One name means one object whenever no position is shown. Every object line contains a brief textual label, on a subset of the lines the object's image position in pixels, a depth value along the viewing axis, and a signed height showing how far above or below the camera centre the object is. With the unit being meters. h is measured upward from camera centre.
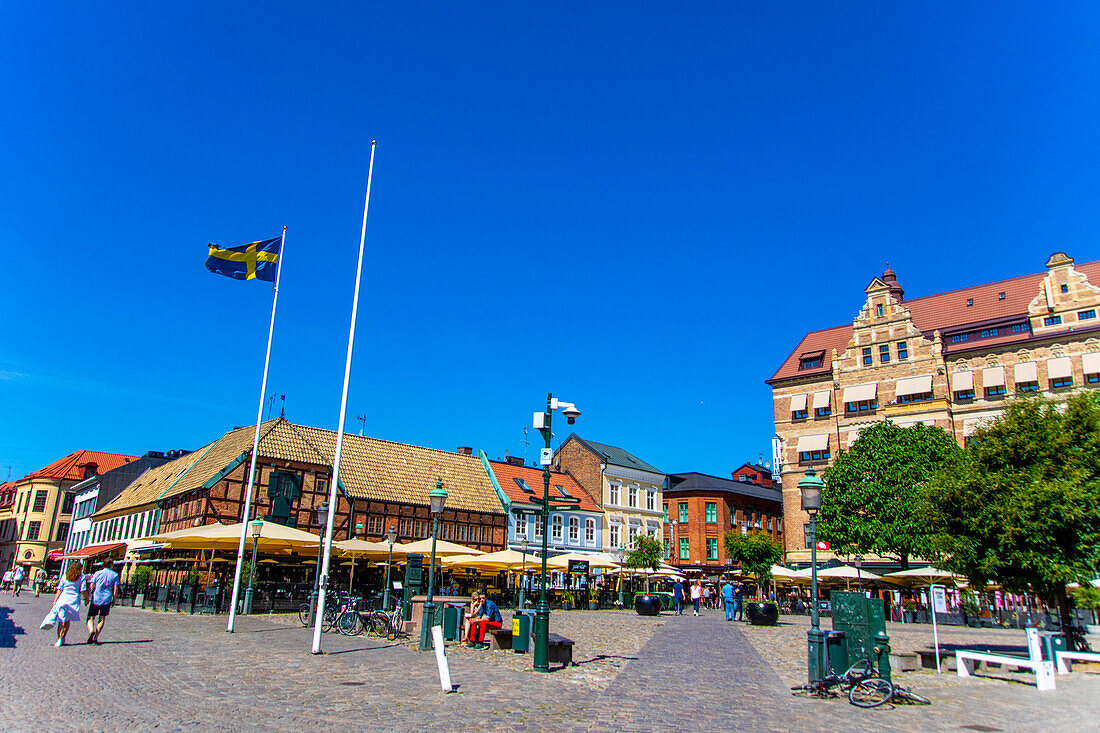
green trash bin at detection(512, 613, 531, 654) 16.75 -1.28
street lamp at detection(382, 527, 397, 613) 24.35 -0.99
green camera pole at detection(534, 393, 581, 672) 14.15 +1.22
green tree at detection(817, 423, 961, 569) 39.34 +5.06
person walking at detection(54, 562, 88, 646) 15.13 -0.83
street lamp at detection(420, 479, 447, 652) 17.41 -0.74
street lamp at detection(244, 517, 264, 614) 23.30 +0.98
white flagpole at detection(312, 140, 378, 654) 15.52 +1.20
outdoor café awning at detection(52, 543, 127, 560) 34.75 +0.35
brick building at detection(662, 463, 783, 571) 62.66 +4.97
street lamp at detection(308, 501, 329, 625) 21.28 +0.89
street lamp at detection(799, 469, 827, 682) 12.54 -0.04
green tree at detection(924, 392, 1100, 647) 16.66 +1.87
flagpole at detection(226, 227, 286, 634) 21.23 +3.02
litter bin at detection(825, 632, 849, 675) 12.81 -1.11
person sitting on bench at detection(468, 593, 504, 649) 18.44 -1.23
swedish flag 21.72 +8.27
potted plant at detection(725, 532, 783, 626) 54.25 +1.96
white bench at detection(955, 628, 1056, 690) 13.24 -1.28
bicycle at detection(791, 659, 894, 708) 11.34 -1.50
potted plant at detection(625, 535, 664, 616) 35.00 +0.90
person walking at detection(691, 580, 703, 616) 41.31 -0.81
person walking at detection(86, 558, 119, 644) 15.70 -0.85
